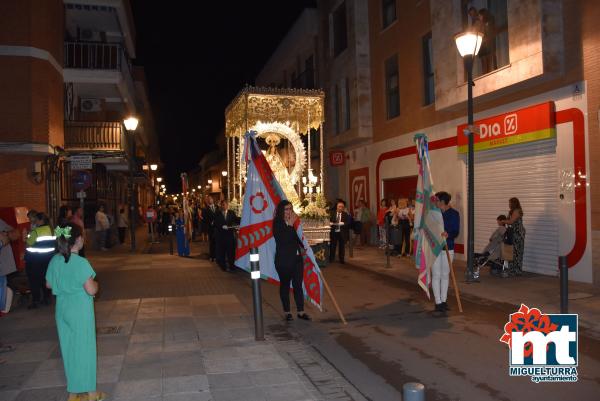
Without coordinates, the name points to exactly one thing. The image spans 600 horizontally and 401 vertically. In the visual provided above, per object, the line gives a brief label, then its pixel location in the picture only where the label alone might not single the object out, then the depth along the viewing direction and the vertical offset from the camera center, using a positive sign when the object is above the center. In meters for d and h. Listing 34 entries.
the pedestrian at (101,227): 20.31 -0.87
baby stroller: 11.80 -1.30
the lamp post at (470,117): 10.75 +1.63
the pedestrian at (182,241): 17.98 -1.30
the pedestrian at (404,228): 16.03 -0.93
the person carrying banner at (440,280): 8.23 -1.28
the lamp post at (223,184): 54.15 +1.70
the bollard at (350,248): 15.85 -1.47
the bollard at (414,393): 3.25 -1.18
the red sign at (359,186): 21.05 +0.46
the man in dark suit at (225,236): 14.21 -0.95
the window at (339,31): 22.45 +7.08
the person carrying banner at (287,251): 7.80 -0.74
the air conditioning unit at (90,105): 23.30 +4.28
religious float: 13.94 +2.18
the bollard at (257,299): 6.81 -1.24
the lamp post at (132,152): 19.12 +2.10
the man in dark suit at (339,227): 14.98 -0.81
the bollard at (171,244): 18.41 -1.47
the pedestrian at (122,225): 24.56 -0.99
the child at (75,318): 4.65 -0.98
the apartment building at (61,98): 15.80 +3.81
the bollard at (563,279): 6.26 -0.99
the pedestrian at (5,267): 7.71 -0.89
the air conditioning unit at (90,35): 23.98 +7.59
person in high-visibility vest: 9.32 -0.85
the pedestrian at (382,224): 17.55 -0.87
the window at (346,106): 21.98 +3.78
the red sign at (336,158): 22.33 +1.67
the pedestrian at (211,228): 16.70 -0.84
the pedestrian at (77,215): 10.23 -0.21
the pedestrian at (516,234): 11.77 -0.86
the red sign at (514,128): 11.43 +1.53
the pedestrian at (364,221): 19.25 -0.85
